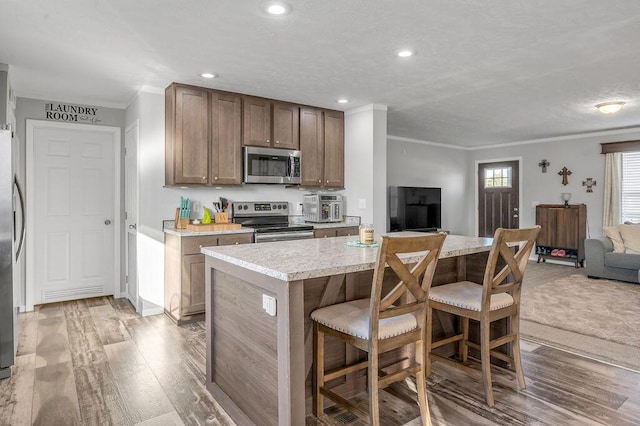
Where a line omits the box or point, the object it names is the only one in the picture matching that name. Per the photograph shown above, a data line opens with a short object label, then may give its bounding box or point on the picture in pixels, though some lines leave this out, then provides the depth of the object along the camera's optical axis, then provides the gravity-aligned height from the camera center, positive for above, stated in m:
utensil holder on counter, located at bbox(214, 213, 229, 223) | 4.38 -0.11
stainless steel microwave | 4.48 +0.51
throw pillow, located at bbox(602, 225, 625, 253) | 5.71 -0.44
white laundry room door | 4.42 -0.04
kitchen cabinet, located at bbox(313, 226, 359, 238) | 4.73 -0.29
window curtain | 6.67 +0.33
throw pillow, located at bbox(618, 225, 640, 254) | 5.56 -0.42
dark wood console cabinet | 6.76 -0.42
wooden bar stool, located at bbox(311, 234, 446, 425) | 1.73 -0.55
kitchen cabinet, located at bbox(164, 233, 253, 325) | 3.80 -0.67
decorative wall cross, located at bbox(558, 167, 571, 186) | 7.26 +0.63
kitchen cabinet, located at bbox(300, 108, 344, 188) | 4.96 +0.79
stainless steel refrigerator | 2.59 -0.32
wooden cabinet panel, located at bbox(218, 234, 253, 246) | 3.97 -0.32
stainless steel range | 4.30 -0.15
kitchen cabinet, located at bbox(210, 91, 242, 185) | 4.28 +0.78
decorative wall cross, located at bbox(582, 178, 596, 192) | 6.97 +0.45
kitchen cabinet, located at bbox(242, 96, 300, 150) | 4.50 +1.01
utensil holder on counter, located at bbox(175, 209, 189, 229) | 4.17 -0.15
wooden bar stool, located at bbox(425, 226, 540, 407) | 2.21 -0.55
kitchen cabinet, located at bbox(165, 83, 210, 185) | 4.07 +0.78
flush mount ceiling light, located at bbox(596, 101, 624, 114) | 4.76 +1.24
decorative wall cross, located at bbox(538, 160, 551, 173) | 7.55 +0.86
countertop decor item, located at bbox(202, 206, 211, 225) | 4.28 -0.10
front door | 8.09 +0.26
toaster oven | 4.91 +0.00
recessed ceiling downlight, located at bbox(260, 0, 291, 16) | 2.38 +1.25
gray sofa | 5.48 -0.77
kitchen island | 1.66 -0.52
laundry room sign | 4.45 +1.11
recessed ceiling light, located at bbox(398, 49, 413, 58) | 3.17 +1.28
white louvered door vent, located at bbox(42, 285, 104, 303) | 4.53 -1.02
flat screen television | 7.01 +0.00
